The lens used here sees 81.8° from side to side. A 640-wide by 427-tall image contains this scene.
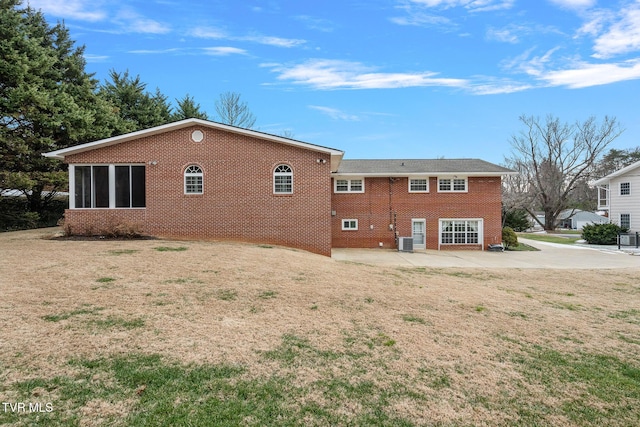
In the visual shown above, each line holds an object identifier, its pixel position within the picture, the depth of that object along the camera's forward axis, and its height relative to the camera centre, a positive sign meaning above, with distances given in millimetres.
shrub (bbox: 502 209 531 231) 33750 -252
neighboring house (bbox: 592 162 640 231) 25688 +1412
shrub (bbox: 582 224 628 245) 25109 -1209
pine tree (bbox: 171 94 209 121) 36062 +11013
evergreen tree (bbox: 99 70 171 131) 32406 +10844
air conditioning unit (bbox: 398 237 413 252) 20016 -1394
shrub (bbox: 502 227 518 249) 21922 -1300
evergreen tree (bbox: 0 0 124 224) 19422 +6148
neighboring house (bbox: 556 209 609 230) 54356 -235
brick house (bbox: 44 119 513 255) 15383 +1523
